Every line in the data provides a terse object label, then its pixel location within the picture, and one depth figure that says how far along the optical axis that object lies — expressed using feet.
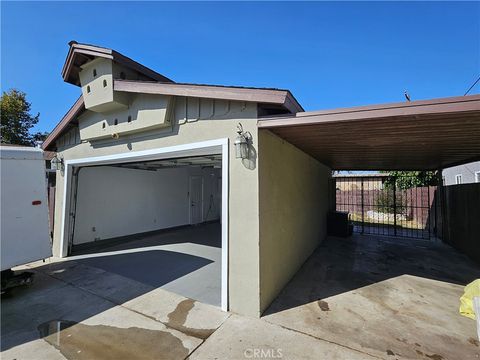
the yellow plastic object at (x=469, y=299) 11.31
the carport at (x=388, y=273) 8.95
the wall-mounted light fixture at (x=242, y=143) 10.93
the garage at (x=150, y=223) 15.31
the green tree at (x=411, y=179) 43.28
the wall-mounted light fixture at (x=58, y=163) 21.78
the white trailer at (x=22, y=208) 13.74
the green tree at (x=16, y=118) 56.13
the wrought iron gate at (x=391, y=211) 33.22
